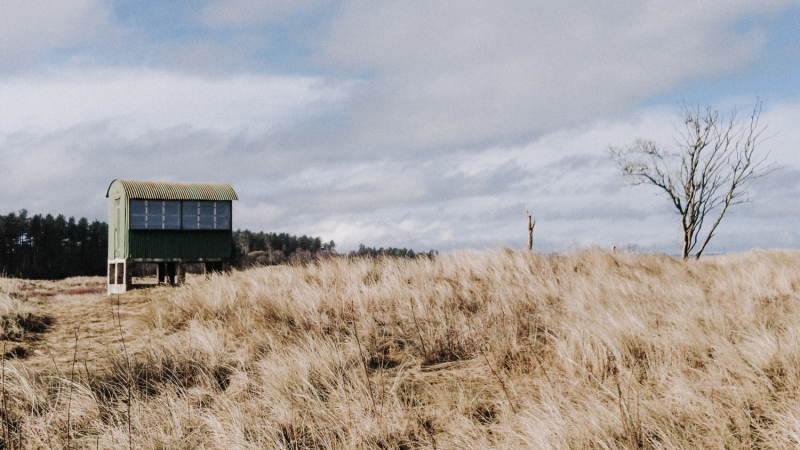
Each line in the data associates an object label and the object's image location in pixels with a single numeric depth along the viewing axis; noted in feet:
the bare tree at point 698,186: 67.31
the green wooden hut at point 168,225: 62.44
